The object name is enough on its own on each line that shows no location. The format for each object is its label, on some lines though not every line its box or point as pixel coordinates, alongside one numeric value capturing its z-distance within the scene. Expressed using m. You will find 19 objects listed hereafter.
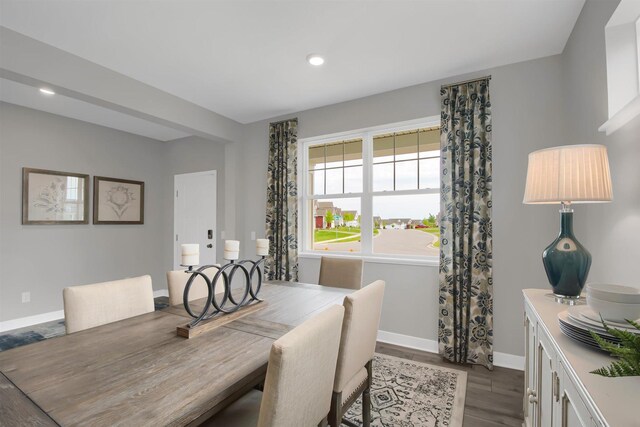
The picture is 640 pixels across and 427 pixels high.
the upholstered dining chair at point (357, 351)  1.38
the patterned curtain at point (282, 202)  3.73
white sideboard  0.64
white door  4.70
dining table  0.84
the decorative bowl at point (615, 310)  0.91
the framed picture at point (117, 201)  4.34
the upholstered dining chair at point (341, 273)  2.72
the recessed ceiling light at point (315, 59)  2.51
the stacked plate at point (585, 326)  0.90
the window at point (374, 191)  3.18
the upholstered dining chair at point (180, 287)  2.05
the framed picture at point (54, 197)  3.67
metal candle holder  1.48
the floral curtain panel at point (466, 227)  2.66
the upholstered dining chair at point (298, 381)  0.88
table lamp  1.30
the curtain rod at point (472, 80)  2.68
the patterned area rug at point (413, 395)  1.95
